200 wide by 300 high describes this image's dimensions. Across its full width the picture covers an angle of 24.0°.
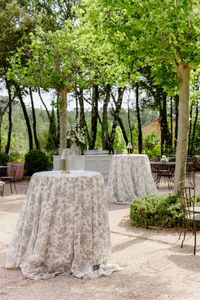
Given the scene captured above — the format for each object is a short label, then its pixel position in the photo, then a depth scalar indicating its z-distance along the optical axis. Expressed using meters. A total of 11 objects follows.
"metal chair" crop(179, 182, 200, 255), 5.50
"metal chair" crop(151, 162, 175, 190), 12.62
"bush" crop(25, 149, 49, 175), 16.67
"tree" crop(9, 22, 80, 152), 11.66
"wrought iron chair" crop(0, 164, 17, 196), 14.19
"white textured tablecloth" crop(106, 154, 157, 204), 10.05
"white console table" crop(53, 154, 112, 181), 14.34
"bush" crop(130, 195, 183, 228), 6.90
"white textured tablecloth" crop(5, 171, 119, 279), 4.49
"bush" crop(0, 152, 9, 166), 16.81
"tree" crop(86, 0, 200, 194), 6.09
